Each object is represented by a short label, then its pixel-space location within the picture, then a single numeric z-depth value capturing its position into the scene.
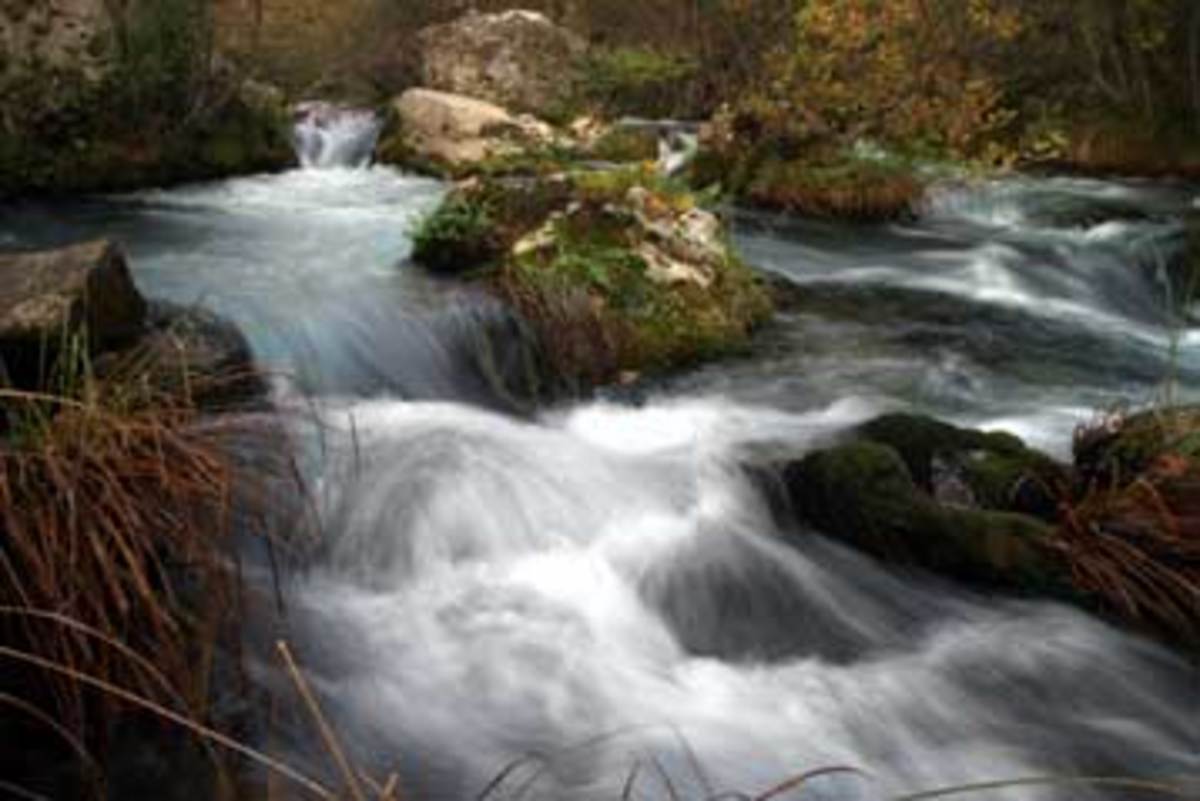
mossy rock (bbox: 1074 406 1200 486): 5.03
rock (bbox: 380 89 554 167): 14.52
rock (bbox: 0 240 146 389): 5.18
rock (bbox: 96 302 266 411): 4.75
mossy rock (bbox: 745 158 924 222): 12.10
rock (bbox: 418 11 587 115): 18.44
